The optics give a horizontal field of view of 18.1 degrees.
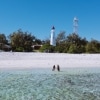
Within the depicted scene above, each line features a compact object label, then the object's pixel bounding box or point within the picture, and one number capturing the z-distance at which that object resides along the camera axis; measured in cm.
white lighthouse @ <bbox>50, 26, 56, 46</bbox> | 6438
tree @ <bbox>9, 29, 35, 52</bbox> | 6837
